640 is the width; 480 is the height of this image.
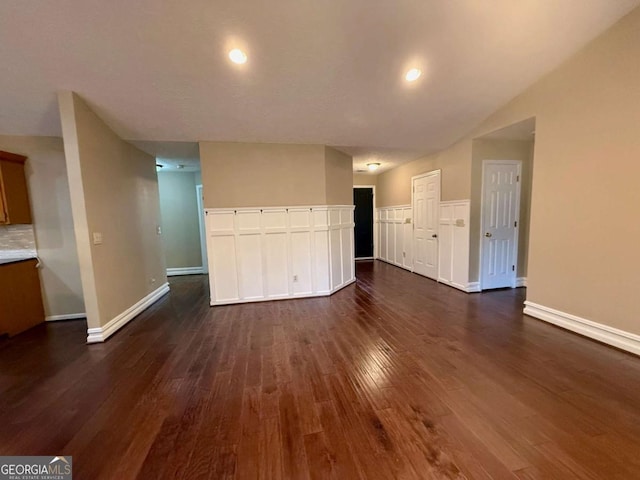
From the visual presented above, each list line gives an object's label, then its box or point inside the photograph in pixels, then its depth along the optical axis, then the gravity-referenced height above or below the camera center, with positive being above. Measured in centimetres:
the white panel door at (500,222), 430 -21
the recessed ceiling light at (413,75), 286 +145
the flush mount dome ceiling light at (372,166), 589 +103
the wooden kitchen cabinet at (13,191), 304 +37
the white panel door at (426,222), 514 -23
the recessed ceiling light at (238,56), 250 +149
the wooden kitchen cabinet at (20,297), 304 -88
